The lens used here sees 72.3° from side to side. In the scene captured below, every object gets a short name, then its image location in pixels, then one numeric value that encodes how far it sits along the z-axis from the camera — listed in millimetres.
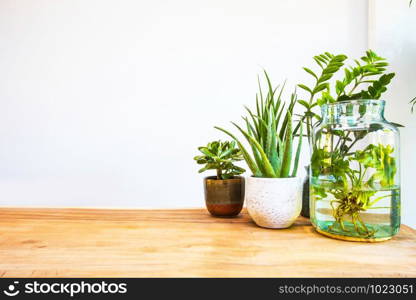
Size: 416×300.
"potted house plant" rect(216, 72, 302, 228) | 690
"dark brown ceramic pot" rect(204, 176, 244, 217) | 815
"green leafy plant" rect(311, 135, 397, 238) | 604
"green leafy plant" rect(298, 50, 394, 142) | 693
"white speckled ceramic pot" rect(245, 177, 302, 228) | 688
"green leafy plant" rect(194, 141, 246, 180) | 824
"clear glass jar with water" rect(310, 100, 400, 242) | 610
